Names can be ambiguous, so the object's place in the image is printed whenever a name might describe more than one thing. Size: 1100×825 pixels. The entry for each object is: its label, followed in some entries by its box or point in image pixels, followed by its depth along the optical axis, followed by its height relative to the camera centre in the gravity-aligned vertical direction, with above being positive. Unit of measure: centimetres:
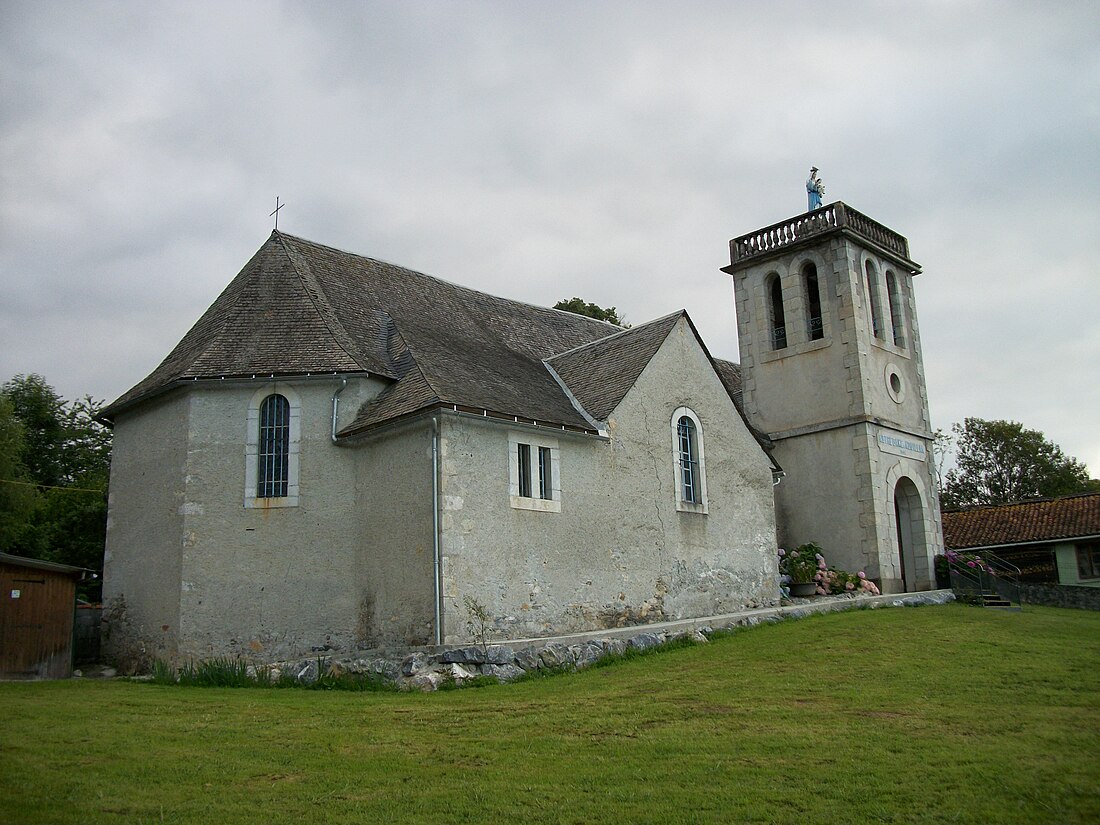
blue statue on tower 2845 +1198
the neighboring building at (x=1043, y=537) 2972 +154
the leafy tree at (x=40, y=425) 4044 +881
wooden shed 1766 +9
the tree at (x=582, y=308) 3869 +1180
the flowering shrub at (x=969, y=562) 2619 +70
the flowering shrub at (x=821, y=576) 2416 +43
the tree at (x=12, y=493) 3091 +430
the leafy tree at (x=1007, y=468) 4766 +595
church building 1706 +252
